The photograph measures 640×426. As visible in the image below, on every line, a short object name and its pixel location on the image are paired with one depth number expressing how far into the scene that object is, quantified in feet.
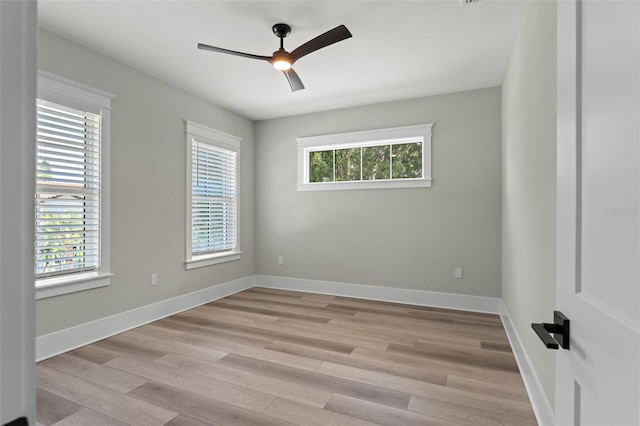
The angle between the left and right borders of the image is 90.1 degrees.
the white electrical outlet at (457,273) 13.04
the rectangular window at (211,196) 13.41
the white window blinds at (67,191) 8.60
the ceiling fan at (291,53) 7.44
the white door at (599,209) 1.73
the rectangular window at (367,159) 13.85
